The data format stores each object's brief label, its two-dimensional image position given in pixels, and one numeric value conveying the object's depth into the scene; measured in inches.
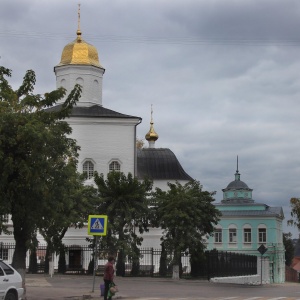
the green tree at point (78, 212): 1488.8
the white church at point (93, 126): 2240.4
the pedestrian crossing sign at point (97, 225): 971.3
